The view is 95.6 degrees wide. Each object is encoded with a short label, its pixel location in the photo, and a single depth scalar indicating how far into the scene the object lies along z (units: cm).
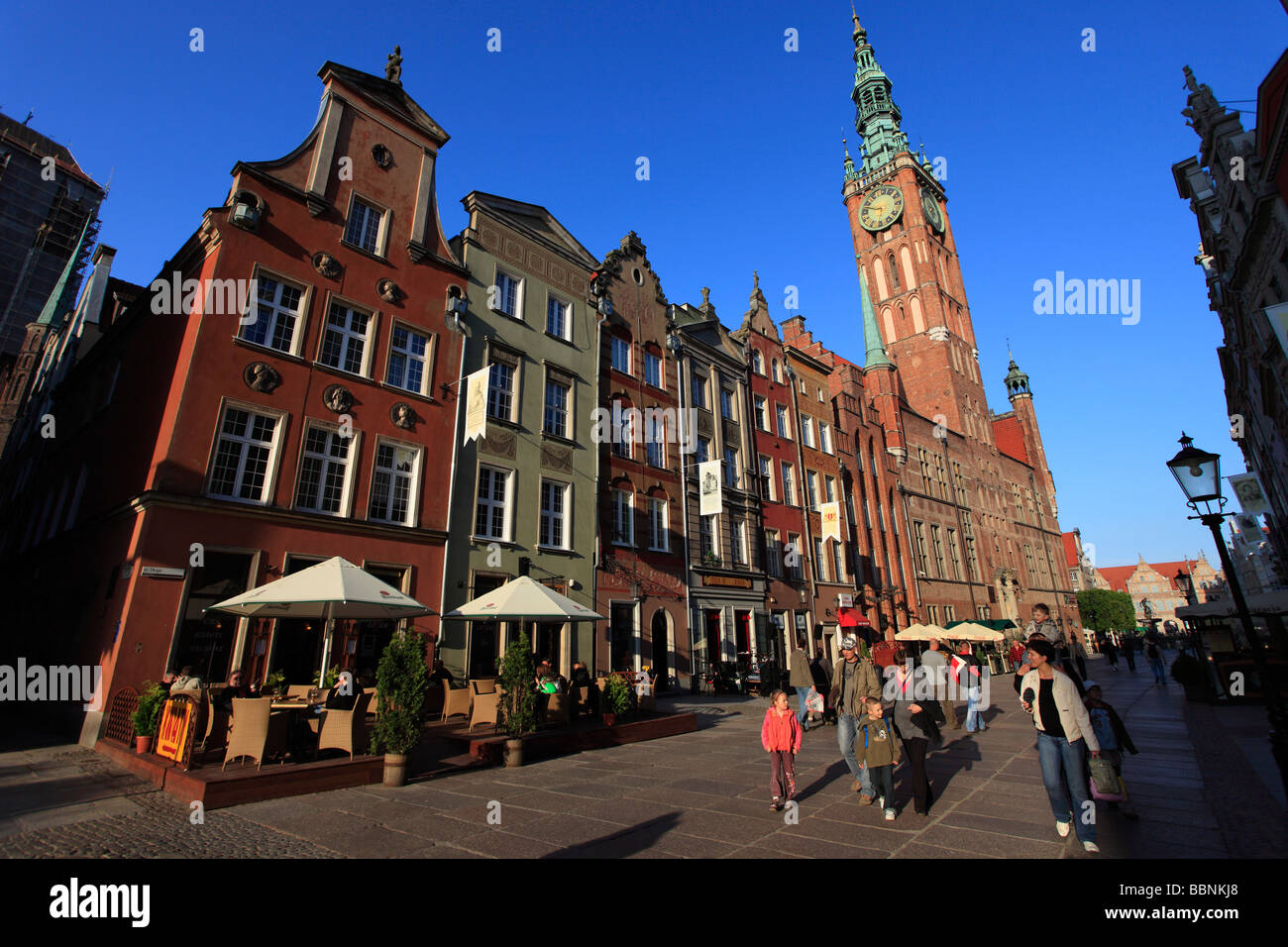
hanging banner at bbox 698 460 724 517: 2417
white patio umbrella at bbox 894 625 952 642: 2046
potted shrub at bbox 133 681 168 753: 965
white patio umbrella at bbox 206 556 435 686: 972
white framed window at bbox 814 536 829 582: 3253
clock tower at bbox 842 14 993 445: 6072
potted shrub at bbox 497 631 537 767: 1098
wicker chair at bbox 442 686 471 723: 1360
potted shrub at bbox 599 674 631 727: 1344
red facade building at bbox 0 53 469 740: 1275
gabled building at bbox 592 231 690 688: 2194
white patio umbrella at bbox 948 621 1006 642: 2058
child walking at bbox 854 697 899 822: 671
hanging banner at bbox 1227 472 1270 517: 3212
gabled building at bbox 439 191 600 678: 1786
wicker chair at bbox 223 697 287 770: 831
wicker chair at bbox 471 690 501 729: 1283
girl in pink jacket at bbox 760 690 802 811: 711
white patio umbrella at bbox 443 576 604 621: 1265
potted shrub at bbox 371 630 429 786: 861
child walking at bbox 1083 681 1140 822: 693
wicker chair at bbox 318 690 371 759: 914
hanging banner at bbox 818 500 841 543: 3102
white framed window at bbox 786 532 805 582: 3080
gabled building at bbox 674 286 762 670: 2520
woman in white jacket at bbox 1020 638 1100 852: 562
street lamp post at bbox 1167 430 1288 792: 813
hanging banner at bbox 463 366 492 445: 1645
